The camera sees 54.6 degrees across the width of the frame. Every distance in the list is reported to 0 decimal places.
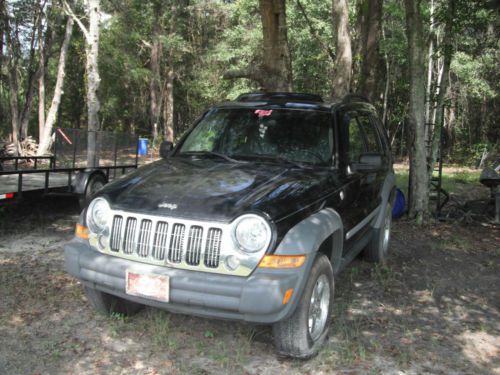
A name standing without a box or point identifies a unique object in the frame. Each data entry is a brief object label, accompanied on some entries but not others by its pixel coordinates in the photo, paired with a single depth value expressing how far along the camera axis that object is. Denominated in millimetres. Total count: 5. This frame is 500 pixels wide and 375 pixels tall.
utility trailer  8344
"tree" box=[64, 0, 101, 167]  10992
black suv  3180
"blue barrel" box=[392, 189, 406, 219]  8570
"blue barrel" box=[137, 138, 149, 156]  22109
